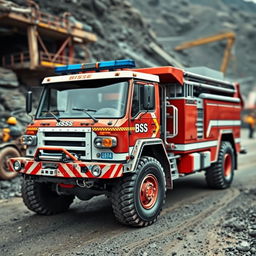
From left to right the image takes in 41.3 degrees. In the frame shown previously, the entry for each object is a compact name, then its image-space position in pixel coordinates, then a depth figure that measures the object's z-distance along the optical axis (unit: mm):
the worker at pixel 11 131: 10250
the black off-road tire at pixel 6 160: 9320
